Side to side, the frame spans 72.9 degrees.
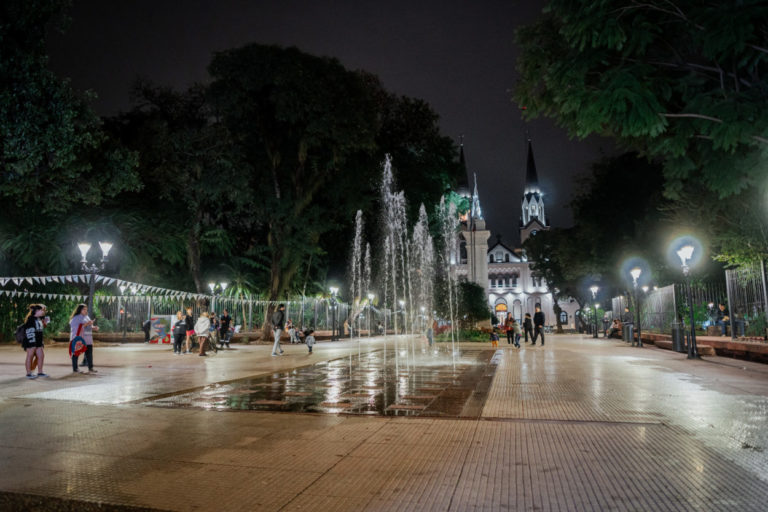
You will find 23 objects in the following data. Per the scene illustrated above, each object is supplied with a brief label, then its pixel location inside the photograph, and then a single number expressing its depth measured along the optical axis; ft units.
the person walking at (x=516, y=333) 76.18
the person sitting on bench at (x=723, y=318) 69.74
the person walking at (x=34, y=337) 35.94
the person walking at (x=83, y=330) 38.58
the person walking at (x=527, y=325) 88.58
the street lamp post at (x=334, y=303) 108.47
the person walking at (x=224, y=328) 76.98
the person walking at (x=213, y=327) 66.49
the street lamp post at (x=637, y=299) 77.89
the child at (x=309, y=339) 65.87
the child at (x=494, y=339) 81.12
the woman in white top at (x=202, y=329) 59.47
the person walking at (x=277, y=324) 60.64
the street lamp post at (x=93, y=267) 46.55
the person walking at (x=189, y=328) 65.05
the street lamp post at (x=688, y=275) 51.60
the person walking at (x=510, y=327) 85.01
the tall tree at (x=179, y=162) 85.51
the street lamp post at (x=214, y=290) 88.43
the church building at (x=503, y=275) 301.84
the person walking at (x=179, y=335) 64.28
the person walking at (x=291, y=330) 94.29
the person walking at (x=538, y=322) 83.32
